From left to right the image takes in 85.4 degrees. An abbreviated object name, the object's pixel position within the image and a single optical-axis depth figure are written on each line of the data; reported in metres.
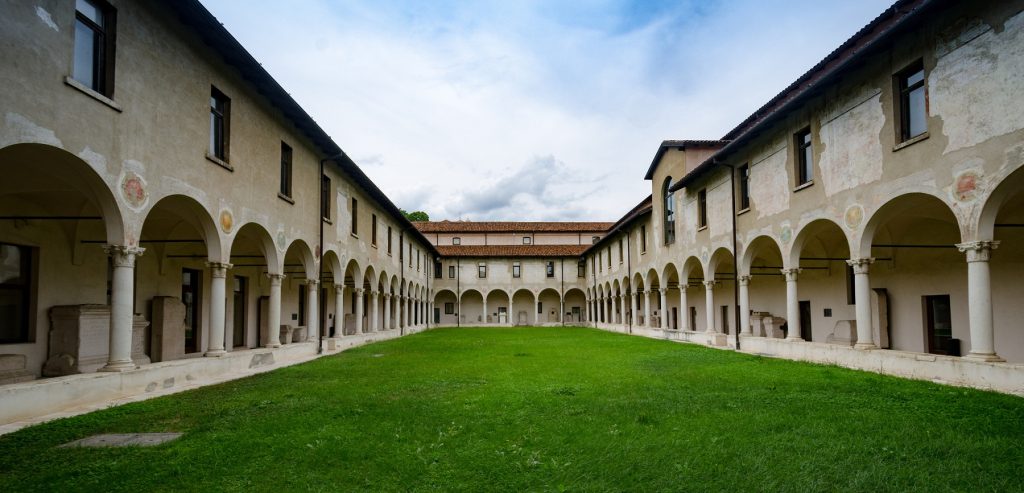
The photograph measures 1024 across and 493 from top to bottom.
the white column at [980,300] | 9.66
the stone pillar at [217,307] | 12.74
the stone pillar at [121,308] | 9.25
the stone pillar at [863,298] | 12.95
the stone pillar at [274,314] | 15.91
